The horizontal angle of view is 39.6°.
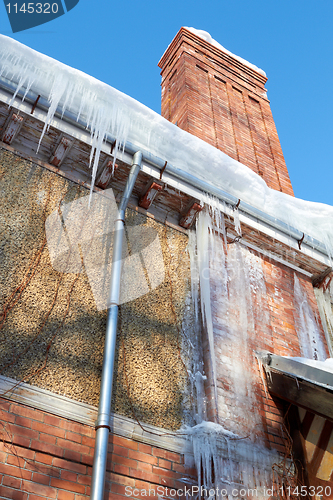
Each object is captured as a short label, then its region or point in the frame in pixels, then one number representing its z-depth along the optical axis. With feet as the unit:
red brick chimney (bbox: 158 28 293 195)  22.86
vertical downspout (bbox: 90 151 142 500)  9.35
